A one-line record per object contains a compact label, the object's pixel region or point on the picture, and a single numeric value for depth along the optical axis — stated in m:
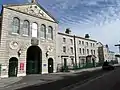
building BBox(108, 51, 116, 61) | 44.55
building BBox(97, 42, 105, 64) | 37.50
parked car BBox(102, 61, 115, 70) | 20.93
